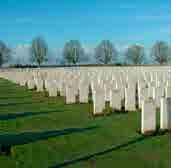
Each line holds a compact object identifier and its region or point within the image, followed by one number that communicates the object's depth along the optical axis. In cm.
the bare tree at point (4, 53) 7968
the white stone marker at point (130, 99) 1206
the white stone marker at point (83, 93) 1449
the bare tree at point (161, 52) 7100
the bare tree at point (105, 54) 7612
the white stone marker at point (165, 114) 851
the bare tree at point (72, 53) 7625
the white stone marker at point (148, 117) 830
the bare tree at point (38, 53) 7625
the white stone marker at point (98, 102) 1144
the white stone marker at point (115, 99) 1184
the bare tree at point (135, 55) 7306
